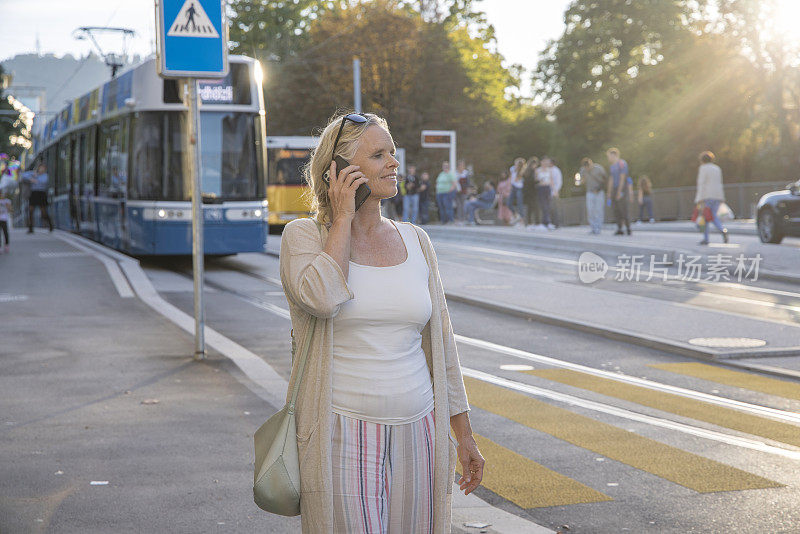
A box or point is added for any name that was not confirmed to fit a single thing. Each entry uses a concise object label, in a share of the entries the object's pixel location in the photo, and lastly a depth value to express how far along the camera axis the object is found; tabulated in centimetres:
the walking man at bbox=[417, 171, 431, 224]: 3344
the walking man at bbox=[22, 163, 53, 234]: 2626
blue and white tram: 1784
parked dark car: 2208
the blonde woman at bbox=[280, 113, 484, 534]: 297
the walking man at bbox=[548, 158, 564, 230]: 2620
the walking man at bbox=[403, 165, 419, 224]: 3209
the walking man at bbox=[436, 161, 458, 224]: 3142
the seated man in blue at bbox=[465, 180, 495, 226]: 3378
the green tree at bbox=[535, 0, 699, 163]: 5347
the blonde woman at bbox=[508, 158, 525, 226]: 2764
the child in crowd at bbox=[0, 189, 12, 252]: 2044
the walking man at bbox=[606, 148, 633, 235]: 2355
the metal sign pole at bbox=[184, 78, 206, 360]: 903
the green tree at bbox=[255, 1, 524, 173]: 4981
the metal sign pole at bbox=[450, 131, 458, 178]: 3497
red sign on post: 3609
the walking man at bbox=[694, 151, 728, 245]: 2084
